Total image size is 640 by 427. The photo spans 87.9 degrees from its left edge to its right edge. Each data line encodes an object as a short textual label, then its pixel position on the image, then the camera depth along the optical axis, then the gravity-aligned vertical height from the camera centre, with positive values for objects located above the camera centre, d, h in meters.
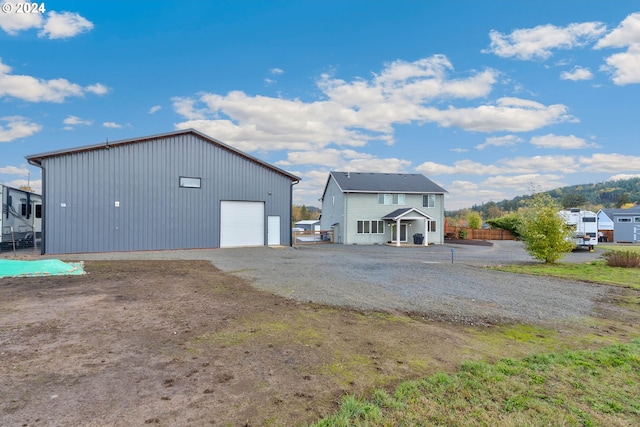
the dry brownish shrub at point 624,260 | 14.72 -1.94
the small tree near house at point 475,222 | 42.94 -0.51
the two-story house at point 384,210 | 30.45 +0.79
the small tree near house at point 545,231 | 15.23 -0.62
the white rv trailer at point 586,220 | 39.45 -0.32
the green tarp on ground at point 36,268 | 9.81 -1.48
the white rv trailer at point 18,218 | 16.33 +0.16
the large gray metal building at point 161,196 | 16.64 +1.35
